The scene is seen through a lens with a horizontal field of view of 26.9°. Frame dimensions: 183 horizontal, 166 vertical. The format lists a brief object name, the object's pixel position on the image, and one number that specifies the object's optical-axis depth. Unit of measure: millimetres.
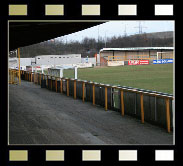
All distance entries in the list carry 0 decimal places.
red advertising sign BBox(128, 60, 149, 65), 80562
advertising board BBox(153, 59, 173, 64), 80375
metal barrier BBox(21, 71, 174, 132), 13094
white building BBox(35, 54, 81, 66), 67562
